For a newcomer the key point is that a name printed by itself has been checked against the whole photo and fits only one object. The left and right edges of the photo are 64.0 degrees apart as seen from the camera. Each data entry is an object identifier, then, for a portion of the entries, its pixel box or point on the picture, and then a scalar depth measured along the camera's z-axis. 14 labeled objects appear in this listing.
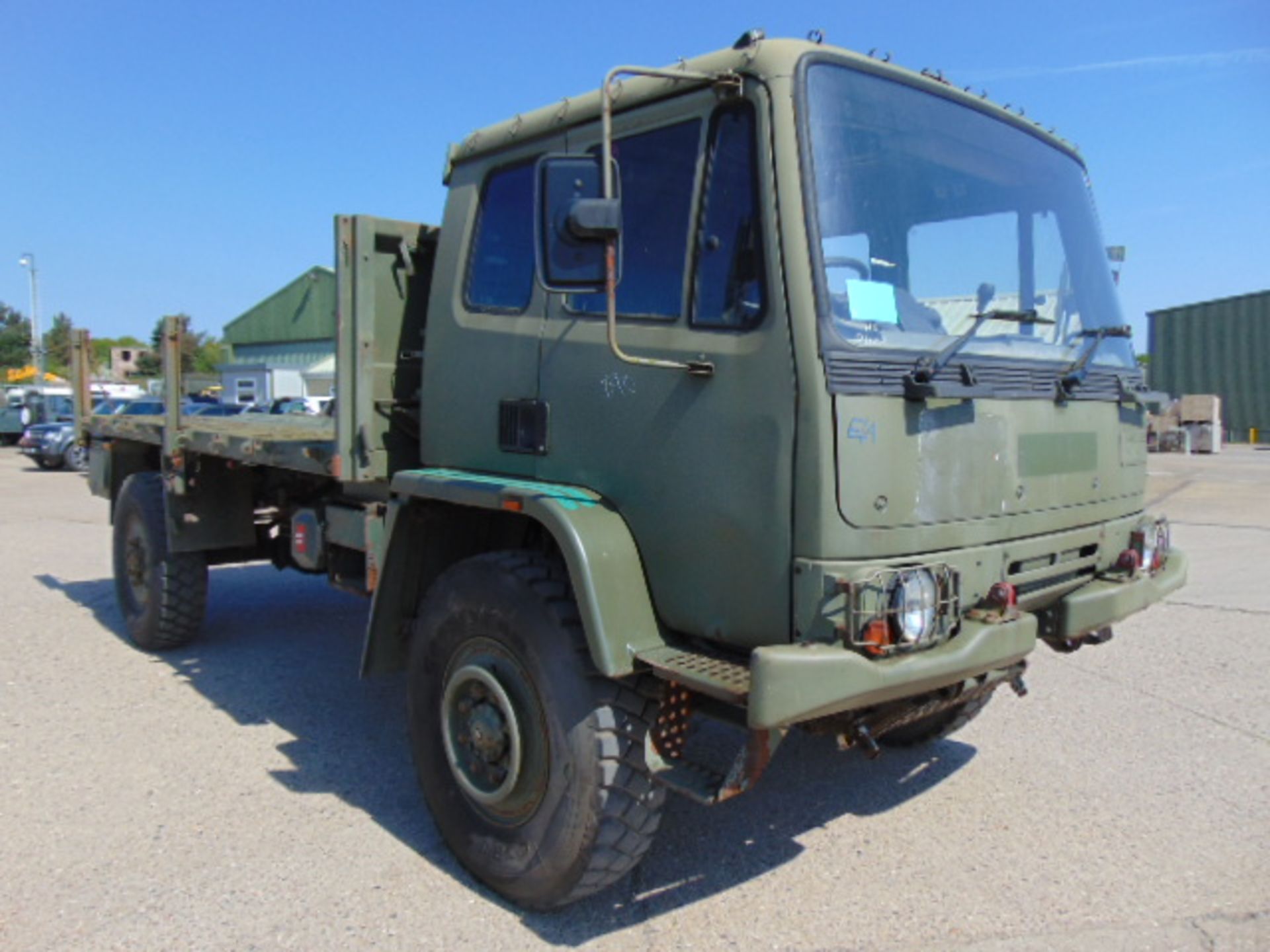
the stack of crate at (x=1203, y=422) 32.38
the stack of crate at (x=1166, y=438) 32.22
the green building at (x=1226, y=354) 38.47
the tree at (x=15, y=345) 88.56
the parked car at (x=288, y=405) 17.27
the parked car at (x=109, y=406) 25.66
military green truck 2.89
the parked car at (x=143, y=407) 22.34
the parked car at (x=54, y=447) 24.36
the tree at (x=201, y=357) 86.82
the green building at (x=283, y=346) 42.09
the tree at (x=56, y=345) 74.06
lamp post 47.34
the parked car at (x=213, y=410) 23.30
